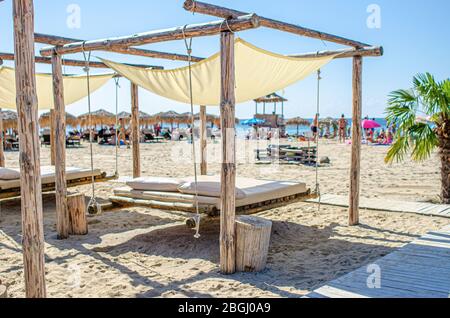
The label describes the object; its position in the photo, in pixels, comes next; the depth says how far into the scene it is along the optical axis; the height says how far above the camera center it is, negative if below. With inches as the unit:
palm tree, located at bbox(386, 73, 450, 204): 269.6 +6.4
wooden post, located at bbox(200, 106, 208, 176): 307.3 -7.6
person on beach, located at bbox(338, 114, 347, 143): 957.8 +2.8
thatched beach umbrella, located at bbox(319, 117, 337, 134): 1178.7 +14.6
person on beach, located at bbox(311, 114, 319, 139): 859.4 +1.7
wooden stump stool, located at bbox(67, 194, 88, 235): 224.8 -38.6
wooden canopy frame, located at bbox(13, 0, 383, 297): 124.0 +10.1
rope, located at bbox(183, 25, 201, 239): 175.8 +31.1
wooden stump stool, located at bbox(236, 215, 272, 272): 167.9 -41.0
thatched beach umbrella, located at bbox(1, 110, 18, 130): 992.2 +32.2
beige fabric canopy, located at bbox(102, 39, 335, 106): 189.5 +26.1
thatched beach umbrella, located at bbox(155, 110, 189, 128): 1334.9 +43.3
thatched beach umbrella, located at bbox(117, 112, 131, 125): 1249.0 +51.8
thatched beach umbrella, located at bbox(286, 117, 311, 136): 1556.3 +30.8
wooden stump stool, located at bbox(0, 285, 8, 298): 105.8 -35.7
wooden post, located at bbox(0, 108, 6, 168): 342.6 -15.6
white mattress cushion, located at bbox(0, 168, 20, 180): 270.2 -22.6
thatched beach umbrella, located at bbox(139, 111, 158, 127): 1290.6 +38.3
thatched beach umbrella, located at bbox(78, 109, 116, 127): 1175.0 +39.7
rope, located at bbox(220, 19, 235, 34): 159.9 +36.4
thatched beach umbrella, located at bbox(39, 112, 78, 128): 1139.9 +35.5
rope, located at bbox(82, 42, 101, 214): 219.5 -34.0
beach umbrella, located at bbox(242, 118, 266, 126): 1075.2 +21.9
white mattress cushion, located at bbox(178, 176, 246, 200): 201.9 -25.1
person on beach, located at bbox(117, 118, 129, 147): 879.9 -3.7
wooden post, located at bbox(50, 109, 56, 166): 358.9 -1.3
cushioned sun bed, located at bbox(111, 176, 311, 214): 201.5 -29.3
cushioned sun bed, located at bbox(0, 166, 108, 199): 267.4 -28.3
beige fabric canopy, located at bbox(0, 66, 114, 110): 276.5 +30.3
